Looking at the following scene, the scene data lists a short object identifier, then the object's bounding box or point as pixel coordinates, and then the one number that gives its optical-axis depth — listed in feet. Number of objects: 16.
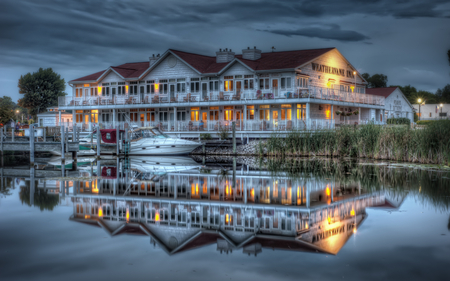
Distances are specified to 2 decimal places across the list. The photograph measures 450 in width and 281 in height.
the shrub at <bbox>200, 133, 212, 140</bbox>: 135.74
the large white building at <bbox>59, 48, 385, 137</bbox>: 136.77
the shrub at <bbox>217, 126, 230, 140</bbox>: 130.11
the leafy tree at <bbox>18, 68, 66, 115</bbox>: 283.59
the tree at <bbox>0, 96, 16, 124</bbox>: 209.69
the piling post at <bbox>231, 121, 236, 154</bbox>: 121.08
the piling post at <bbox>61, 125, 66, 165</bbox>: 102.59
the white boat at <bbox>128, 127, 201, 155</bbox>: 125.80
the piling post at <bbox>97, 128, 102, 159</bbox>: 121.49
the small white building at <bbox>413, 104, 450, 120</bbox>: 316.19
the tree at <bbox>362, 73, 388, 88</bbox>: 321.73
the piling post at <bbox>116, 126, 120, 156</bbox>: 125.08
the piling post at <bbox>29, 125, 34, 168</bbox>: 96.06
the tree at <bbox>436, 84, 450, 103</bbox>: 364.17
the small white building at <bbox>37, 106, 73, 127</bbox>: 213.93
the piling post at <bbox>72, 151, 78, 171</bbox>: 89.81
